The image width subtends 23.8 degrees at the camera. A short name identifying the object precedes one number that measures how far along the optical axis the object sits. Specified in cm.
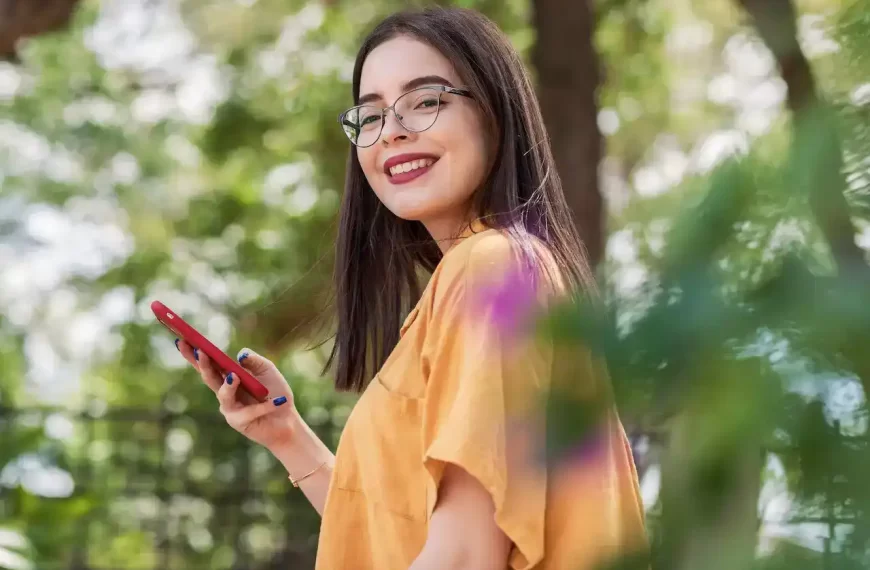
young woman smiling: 175
